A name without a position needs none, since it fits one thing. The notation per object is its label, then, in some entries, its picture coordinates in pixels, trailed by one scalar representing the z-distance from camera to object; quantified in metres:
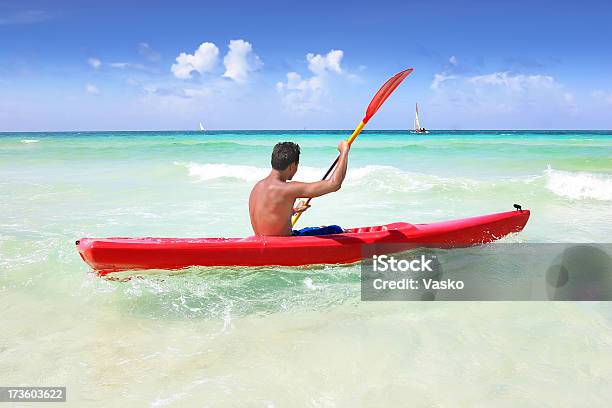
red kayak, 3.62
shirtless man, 3.54
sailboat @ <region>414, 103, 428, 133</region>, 56.62
